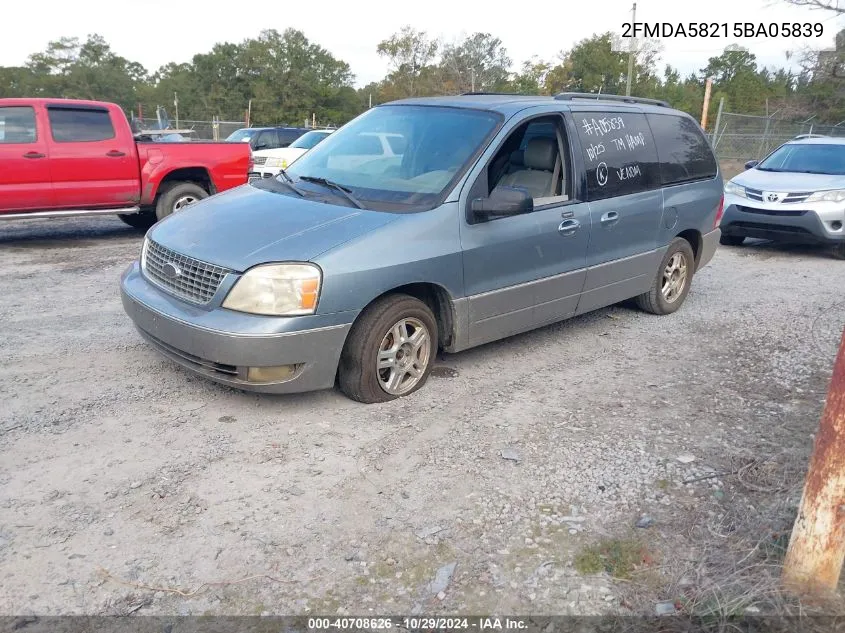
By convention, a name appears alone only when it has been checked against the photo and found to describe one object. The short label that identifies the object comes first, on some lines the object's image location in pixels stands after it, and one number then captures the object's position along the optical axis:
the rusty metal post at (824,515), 2.45
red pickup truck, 8.59
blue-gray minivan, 3.88
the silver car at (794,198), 9.30
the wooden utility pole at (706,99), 21.92
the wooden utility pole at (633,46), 32.15
